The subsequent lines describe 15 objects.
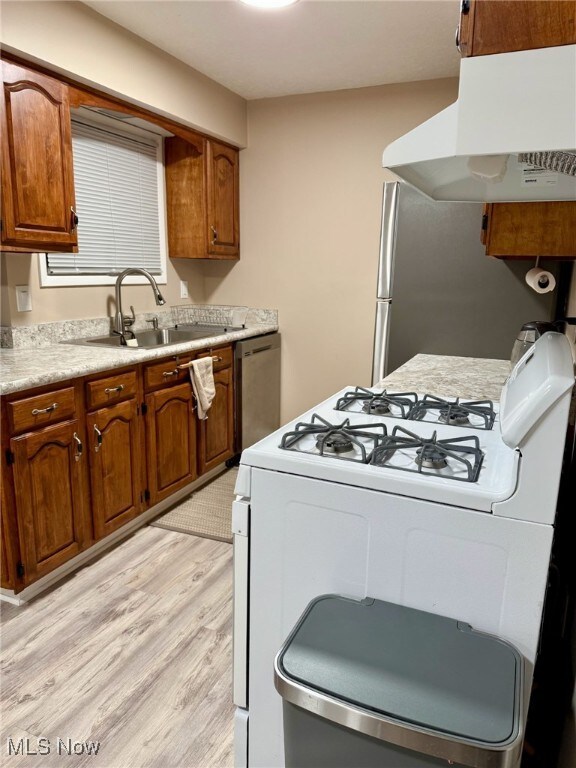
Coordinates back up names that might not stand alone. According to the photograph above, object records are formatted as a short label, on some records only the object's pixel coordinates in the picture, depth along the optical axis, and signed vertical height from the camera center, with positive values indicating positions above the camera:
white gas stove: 0.94 -0.47
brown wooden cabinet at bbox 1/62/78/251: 2.18 +0.46
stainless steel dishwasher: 3.58 -0.79
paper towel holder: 2.47 +0.00
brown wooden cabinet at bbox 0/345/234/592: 2.04 -0.84
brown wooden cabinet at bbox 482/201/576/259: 1.84 +0.18
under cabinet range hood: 0.70 +0.23
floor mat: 2.79 -1.32
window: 3.00 +0.41
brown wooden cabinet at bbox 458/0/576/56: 0.76 +0.36
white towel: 3.03 -0.62
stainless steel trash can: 0.78 -0.64
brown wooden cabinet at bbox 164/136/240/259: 3.55 +0.53
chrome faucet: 3.13 -0.16
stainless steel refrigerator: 2.70 -0.04
